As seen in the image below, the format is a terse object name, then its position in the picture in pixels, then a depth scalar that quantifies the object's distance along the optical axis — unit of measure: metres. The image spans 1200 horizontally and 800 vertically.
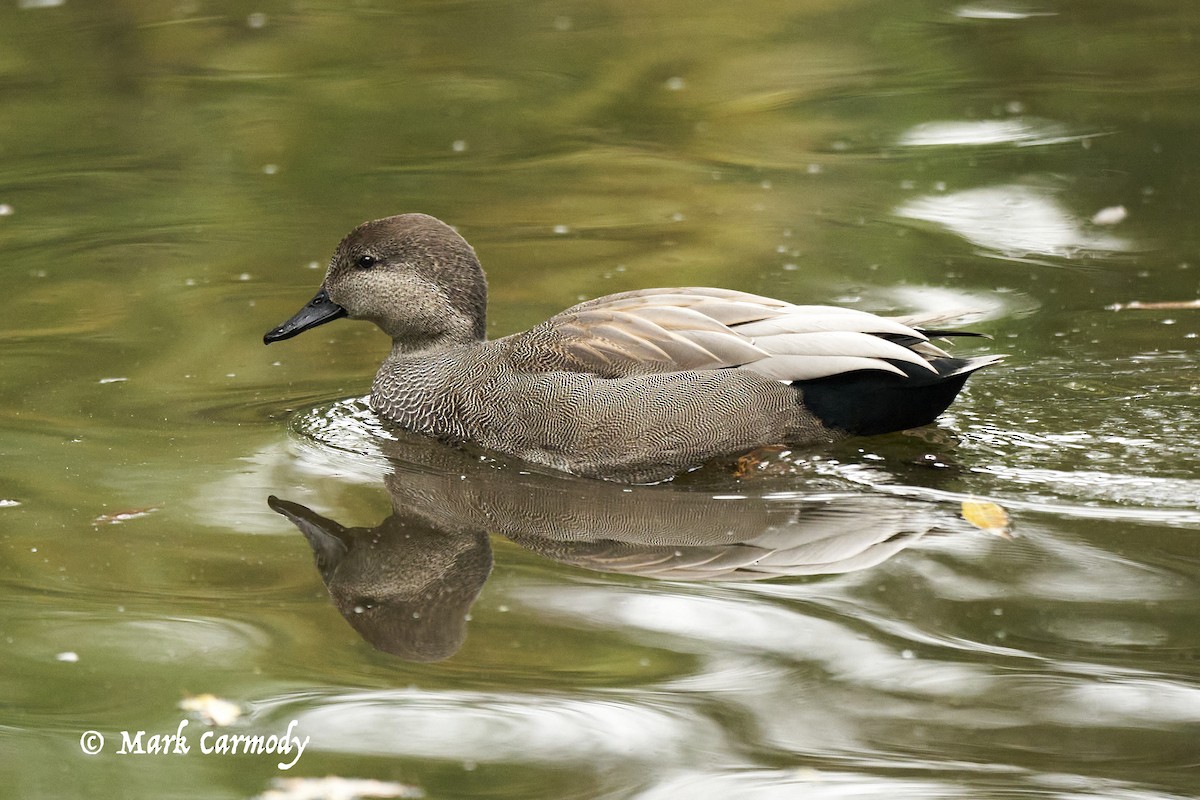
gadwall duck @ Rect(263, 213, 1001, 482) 12.37
